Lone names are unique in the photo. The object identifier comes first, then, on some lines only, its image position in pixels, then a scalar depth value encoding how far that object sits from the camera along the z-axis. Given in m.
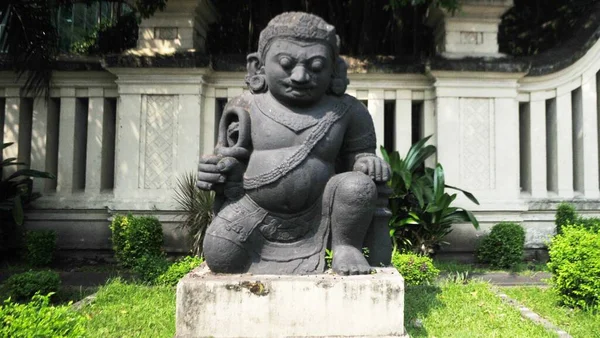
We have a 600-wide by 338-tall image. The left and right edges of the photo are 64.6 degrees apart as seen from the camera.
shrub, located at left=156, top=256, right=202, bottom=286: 5.96
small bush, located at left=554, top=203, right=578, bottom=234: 7.59
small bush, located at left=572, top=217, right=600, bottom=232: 6.96
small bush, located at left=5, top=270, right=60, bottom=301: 5.39
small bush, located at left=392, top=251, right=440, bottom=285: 5.73
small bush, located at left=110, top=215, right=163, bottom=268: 7.09
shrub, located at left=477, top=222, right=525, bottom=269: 7.23
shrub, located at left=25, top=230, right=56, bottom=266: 7.54
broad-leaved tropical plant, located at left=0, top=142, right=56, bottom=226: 7.68
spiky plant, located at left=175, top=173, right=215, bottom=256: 7.05
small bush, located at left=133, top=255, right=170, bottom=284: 6.20
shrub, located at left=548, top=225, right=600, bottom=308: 4.85
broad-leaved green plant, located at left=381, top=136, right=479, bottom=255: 6.92
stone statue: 3.37
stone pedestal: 3.12
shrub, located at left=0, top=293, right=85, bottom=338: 2.46
